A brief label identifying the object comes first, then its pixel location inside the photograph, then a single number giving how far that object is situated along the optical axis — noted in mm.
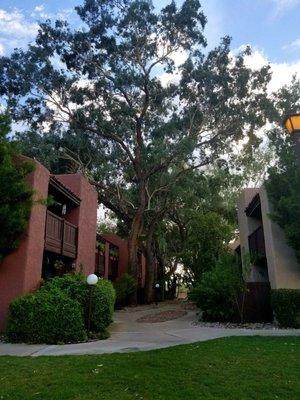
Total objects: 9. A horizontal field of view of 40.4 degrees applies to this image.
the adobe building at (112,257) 29633
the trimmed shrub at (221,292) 15695
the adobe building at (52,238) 12727
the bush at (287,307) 14000
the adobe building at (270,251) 15273
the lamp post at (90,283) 11977
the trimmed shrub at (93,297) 12453
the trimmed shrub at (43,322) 11156
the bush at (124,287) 25112
